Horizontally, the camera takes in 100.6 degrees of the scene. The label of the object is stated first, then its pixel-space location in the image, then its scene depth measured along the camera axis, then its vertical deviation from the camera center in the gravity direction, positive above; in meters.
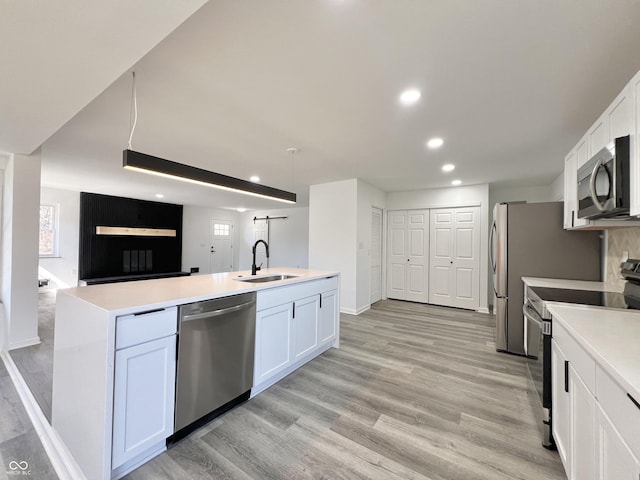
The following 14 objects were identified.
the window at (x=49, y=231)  6.16 +0.20
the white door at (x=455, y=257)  5.14 -0.25
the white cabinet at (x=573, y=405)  1.09 -0.77
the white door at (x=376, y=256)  5.55 -0.26
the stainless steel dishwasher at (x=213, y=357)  1.67 -0.80
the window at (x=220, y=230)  9.59 +0.45
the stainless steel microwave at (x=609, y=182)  1.38 +0.37
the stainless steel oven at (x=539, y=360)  1.70 -0.81
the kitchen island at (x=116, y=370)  1.34 -0.72
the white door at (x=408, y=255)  5.68 -0.22
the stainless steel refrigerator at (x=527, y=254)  2.81 -0.09
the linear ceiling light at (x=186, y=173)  1.88 +0.57
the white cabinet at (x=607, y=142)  1.35 +0.71
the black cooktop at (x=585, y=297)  1.74 -0.36
